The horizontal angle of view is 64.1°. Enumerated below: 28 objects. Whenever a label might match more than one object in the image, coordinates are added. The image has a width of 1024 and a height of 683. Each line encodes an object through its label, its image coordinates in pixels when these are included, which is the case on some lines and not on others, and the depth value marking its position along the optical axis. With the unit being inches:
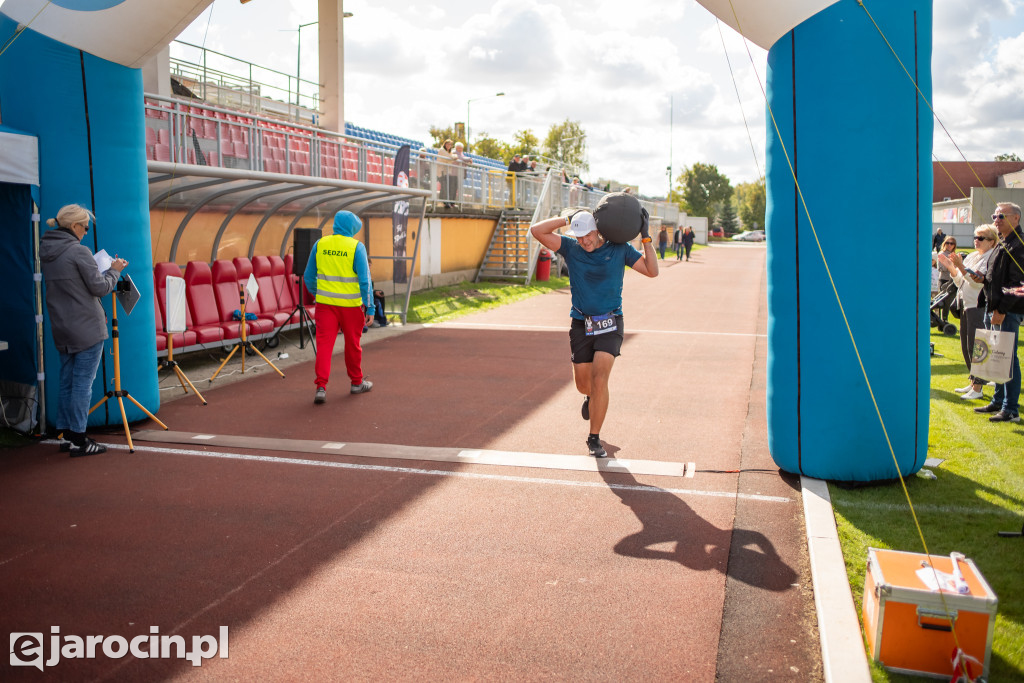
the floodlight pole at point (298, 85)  1008.2
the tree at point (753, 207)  4389.8
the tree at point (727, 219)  4451.3
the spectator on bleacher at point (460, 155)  962.7
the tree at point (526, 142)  2583.7
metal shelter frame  406.6
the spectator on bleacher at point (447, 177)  877.2
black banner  626.8
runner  256.4
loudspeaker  487.5
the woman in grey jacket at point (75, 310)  265.9
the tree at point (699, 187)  4165.8
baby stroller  522.0
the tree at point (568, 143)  2758.4
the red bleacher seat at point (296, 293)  544.7
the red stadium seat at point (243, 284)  471.2
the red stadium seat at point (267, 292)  510.9
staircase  1042.1
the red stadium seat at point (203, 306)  439.8
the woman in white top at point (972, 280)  307.1
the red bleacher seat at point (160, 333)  400.8
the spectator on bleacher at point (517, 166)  1174.3
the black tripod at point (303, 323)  482.7
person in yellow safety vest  360.8
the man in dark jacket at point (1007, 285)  291.0
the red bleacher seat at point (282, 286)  532.1
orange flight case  130.7
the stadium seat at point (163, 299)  414.9
